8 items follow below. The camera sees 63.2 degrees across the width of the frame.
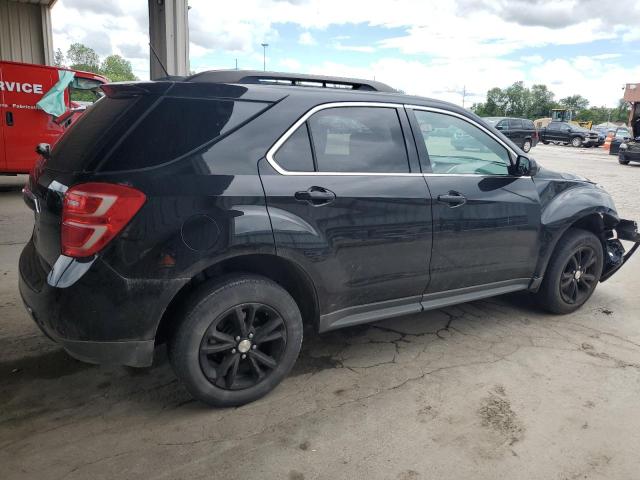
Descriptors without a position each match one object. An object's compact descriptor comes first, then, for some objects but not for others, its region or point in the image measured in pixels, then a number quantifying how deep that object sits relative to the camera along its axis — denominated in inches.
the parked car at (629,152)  750.5
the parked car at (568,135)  1279.5
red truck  357.4
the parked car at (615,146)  959.0
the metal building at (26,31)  657.6
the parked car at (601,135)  1295.5
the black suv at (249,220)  96.2
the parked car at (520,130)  1031.0
